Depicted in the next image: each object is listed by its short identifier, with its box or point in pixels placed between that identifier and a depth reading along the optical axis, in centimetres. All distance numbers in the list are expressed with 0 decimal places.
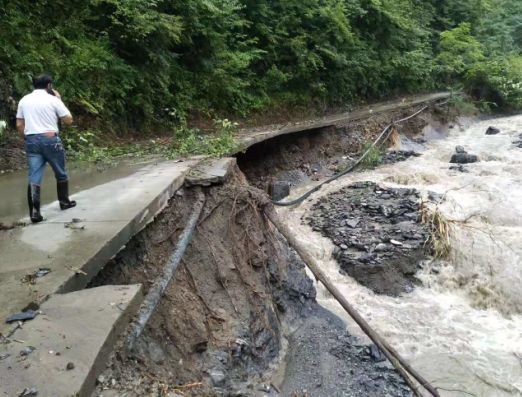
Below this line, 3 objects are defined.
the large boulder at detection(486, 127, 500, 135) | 1864
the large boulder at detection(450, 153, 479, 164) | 1416
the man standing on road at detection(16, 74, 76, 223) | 519
